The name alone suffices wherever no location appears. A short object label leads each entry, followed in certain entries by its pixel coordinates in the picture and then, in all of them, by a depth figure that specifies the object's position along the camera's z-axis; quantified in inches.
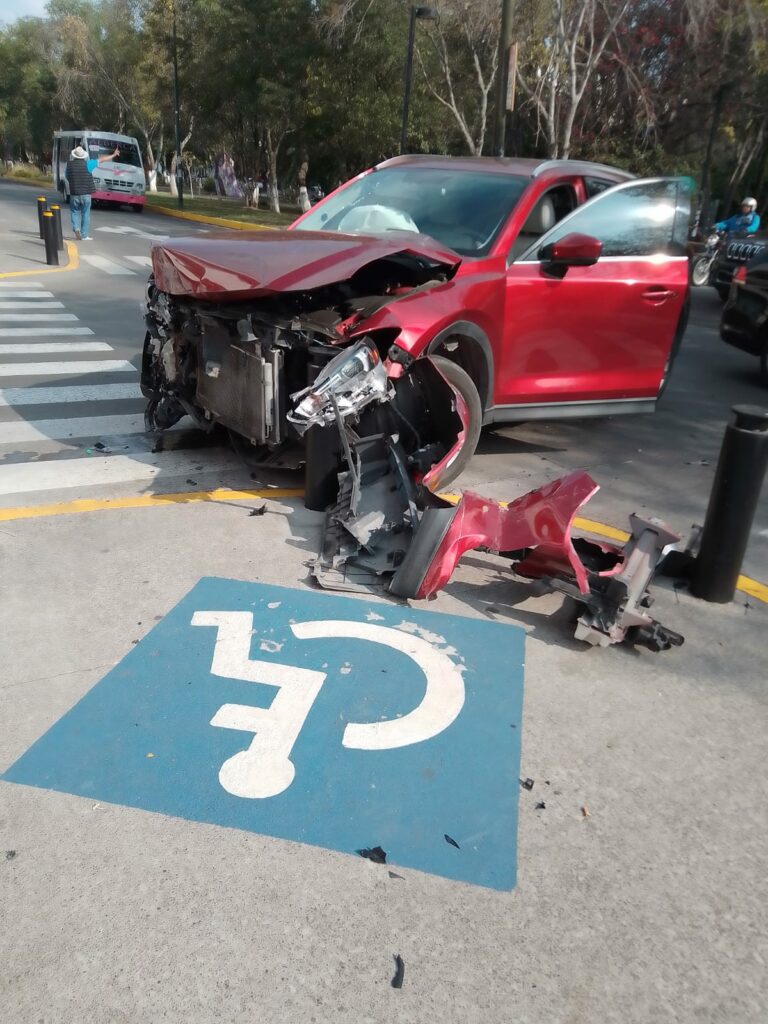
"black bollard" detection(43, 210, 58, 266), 600.4
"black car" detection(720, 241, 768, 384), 363.6
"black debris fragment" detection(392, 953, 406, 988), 84.1
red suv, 179.9
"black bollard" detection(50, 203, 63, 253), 613.3
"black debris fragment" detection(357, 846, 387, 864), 98.4
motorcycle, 714.2
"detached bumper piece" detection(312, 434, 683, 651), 146.8
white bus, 1193.4
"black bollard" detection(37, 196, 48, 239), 636.1
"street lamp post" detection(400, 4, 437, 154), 823.1
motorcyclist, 716.0
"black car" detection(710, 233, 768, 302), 535.5
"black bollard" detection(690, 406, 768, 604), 155.9
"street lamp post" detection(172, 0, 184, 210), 1280.8
